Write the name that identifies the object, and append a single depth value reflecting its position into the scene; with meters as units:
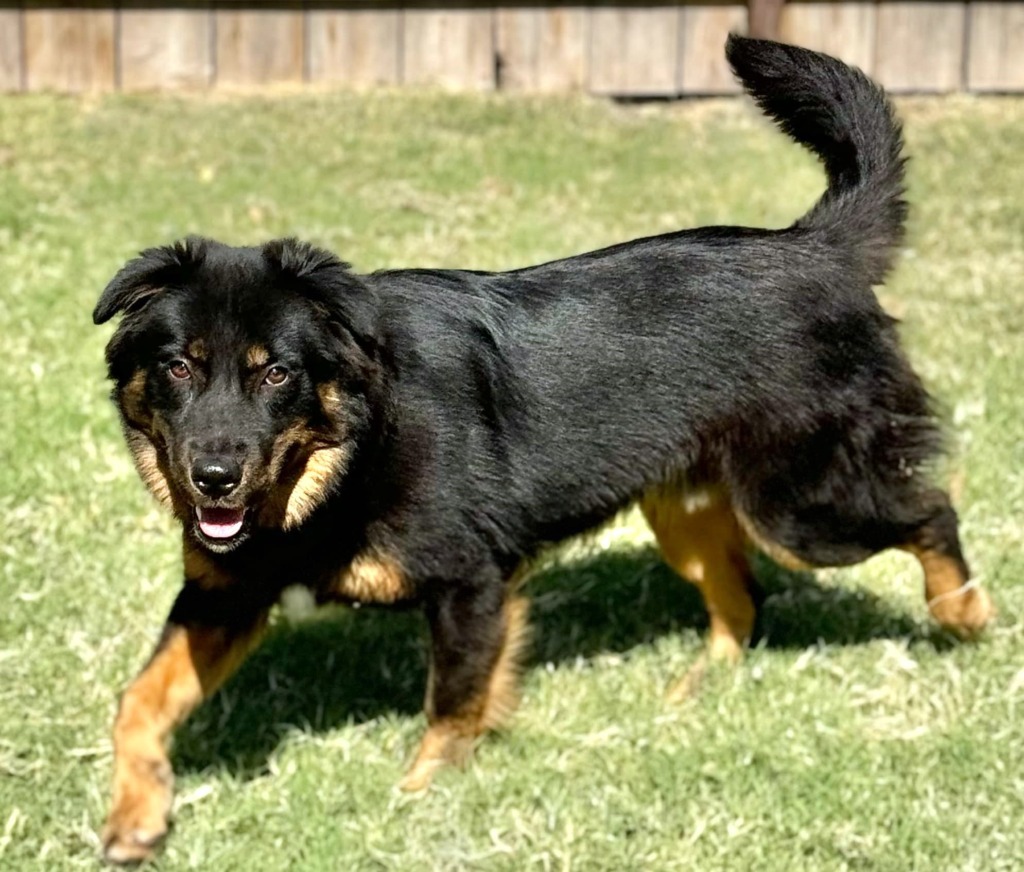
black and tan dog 4.01
